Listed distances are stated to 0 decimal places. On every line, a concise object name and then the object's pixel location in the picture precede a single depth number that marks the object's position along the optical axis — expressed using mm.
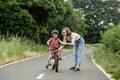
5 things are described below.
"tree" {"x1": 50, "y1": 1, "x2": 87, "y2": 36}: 62266
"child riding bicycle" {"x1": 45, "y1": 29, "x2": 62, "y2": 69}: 16125
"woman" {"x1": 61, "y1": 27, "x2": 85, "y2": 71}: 15825
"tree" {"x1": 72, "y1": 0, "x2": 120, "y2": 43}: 93625
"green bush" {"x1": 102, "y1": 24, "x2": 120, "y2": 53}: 24438
